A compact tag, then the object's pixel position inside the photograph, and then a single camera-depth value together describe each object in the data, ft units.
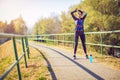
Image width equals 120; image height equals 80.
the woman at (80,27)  27.20
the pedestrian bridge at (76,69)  17.54
